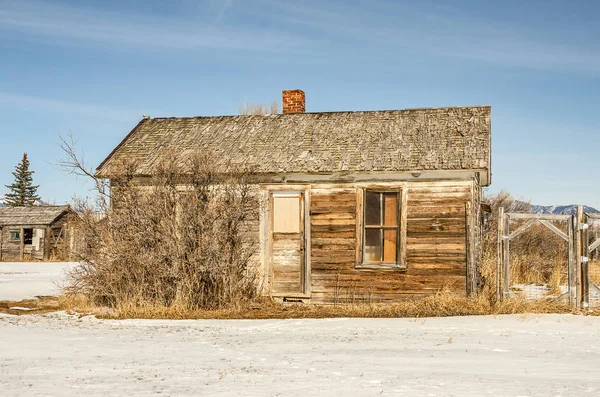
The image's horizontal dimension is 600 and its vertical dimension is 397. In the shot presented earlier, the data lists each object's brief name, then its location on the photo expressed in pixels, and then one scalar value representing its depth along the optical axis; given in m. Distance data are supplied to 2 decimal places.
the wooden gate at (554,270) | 12.76
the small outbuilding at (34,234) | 39.03
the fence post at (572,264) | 12.70
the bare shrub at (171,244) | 13.27
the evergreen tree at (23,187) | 63.06
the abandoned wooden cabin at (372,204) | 13.77
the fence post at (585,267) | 12.66
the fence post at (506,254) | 12.86
